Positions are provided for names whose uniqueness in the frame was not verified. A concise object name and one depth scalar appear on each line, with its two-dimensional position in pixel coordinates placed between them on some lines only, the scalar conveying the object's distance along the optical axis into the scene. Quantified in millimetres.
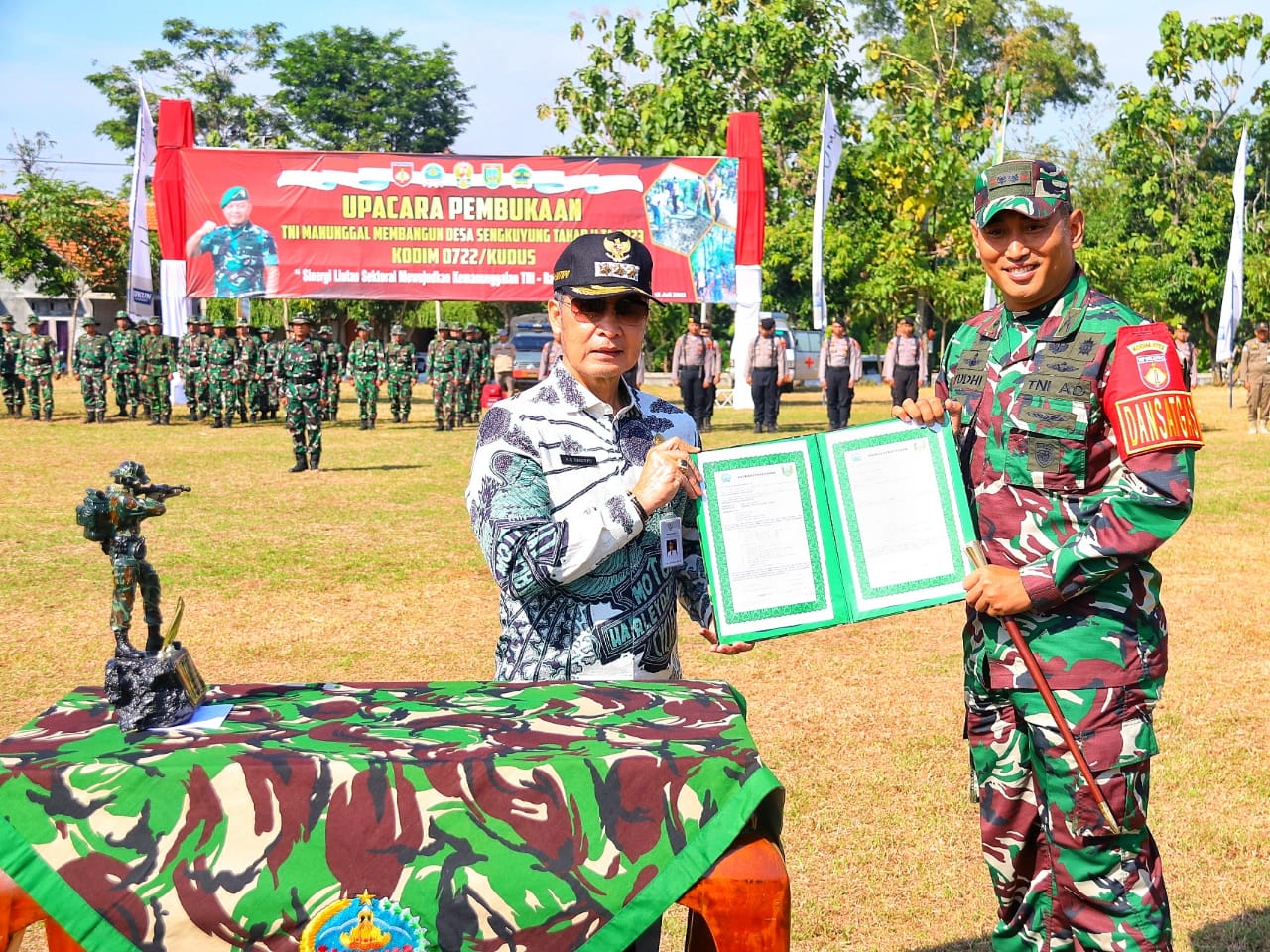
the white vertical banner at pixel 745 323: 20594
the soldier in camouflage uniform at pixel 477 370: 22703
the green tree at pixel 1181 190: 33156
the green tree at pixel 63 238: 34469
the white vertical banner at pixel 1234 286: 19562
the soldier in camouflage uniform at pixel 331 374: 22188
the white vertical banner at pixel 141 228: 21125
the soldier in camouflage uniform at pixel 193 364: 22797
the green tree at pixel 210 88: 53875
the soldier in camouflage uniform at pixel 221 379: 22125
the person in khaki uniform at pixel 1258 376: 19703
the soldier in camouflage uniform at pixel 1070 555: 2658
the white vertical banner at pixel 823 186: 20039
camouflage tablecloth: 2100
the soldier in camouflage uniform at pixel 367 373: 22000
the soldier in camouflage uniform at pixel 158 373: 22739
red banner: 20250
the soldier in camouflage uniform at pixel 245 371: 22422
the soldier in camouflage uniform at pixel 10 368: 23516
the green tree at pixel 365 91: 54938
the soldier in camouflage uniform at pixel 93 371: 22766
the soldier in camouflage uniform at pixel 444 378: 21781
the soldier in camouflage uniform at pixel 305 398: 15188
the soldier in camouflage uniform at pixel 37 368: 22922
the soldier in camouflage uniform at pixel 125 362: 23375
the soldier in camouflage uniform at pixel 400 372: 23141
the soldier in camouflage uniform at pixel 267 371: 22625
